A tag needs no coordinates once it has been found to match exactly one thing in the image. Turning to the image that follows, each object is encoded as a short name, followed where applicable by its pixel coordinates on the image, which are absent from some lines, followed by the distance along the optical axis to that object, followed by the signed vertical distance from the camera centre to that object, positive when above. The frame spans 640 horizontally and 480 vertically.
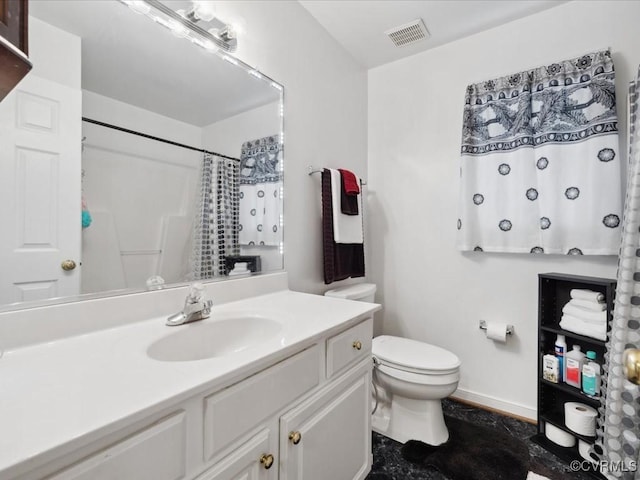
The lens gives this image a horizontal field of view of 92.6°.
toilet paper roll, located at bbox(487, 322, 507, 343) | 1.79 -0.54
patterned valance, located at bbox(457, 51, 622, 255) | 1.53 +0.43
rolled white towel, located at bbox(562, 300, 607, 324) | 1.43 -0.36
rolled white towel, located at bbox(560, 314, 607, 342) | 1.41 -0.42
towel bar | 1.76 +0.41
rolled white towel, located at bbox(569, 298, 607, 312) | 1.45 -0.31
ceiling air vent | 1.86 +1.31
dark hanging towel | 1.76 -0.06
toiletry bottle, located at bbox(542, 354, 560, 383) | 1.57 -0.66
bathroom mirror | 0.81 +0.27
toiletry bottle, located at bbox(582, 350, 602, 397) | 1.44 -0.65
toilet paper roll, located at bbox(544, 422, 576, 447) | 1.50 -0.98
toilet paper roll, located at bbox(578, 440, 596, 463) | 1.41 -0.98
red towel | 1.84 +0.35
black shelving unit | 1.44 -0.53
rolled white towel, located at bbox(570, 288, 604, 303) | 1.46 -0.27
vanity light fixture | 1.06 +0.82
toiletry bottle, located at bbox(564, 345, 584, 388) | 1.50 -0.63
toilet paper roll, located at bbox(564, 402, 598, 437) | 1.42 -0.84
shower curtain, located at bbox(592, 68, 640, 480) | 1.22 -0.44
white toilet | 1.48 -0.74
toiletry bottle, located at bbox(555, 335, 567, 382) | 1.57 -0.59
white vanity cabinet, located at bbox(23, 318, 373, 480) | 0.49 -0.42
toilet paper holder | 1.90 -0.53
